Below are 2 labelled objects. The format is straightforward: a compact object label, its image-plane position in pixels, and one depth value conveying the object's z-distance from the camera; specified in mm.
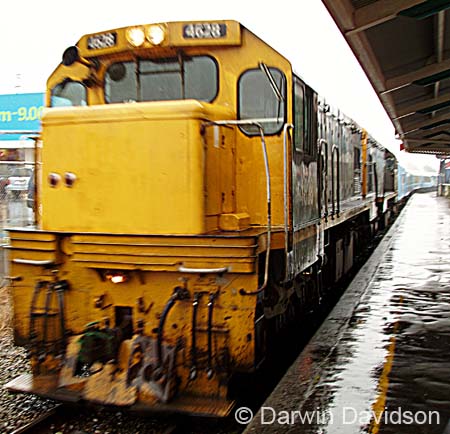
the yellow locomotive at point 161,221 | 4738
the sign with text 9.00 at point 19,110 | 21234
